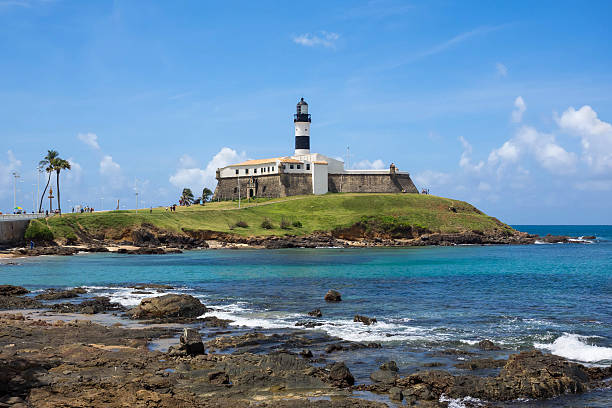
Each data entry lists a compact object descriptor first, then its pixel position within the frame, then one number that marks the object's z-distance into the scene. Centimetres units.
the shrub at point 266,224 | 10700
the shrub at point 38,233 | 8238
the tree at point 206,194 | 15512
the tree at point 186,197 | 15100
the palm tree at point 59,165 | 10719
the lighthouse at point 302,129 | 13775
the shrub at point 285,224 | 10844
